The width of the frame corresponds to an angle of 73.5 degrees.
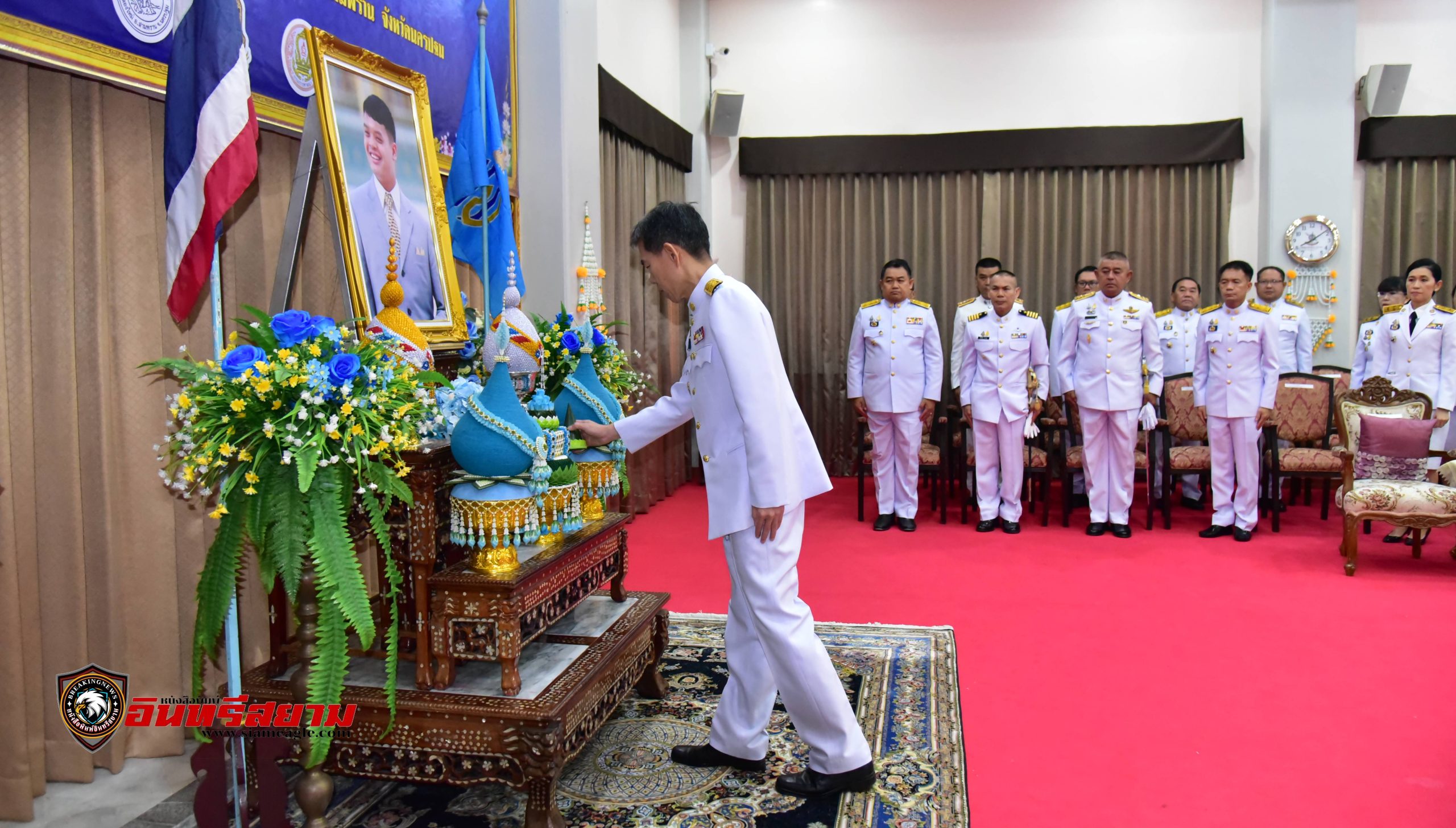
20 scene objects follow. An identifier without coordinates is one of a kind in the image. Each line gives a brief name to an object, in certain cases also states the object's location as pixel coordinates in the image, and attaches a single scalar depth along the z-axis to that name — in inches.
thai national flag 88.5
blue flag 127.0
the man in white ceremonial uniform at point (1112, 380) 224.5
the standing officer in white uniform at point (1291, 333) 261.6
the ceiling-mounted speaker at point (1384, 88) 272.1
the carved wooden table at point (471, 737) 86.6
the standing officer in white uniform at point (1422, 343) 223.3
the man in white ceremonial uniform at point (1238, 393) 219.9
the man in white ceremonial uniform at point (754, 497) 94.0
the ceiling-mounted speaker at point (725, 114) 296.4
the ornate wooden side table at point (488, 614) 89.1
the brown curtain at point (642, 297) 232.1
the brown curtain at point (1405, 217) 284.0
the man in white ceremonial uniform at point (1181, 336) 264.1
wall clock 280.7
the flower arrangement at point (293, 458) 78.2
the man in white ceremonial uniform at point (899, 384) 235.0
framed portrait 108.0
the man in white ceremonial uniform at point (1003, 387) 228.5
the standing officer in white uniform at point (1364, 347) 245.1
